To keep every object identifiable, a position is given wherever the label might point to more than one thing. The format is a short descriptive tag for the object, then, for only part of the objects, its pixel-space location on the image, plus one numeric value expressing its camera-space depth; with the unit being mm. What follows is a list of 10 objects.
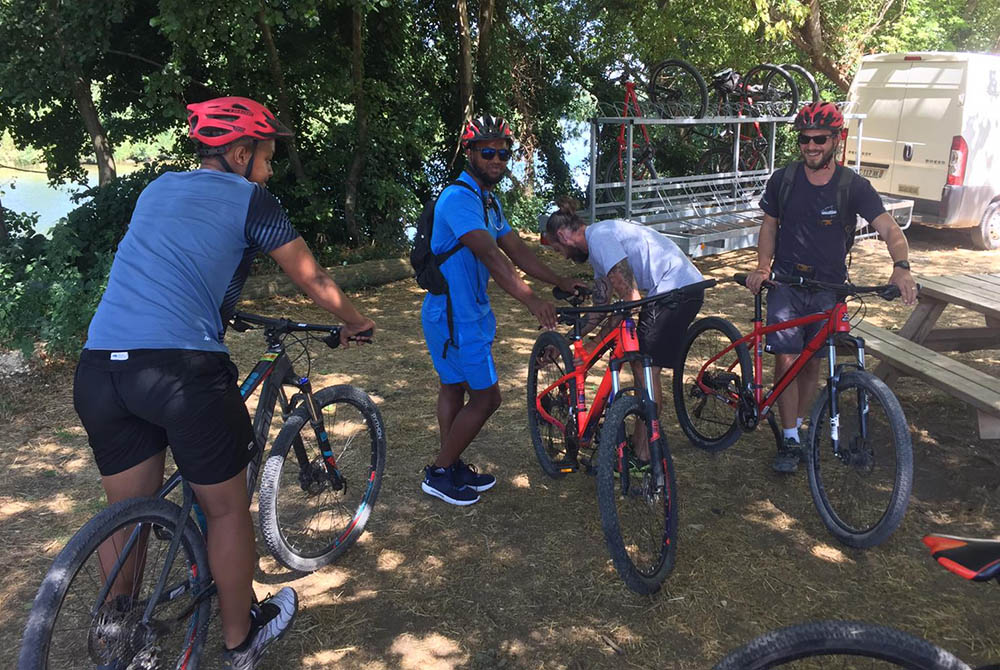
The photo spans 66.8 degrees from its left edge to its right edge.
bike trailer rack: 8734
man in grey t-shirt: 3863
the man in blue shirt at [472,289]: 3602
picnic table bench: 4027
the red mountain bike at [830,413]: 3662
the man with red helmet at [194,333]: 2445
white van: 9727
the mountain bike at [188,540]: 2369
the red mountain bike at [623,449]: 3309
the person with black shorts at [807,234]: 4027
